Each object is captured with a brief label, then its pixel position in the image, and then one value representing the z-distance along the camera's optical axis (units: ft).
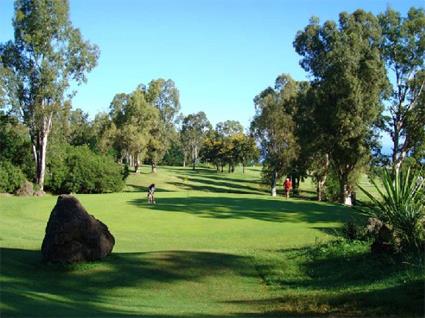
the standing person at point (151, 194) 103.66
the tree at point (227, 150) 351.25
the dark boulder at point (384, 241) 41.37
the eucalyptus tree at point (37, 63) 154.30
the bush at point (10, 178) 145.69
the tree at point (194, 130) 410.72
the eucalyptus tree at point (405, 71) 147.43
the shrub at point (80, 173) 165.48
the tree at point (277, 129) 199.11
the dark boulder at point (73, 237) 43.47
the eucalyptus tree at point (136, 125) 237.25
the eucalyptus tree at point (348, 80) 134.62
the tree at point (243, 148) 335.92
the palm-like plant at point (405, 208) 39.19
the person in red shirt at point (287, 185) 131.26
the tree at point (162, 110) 260.62
